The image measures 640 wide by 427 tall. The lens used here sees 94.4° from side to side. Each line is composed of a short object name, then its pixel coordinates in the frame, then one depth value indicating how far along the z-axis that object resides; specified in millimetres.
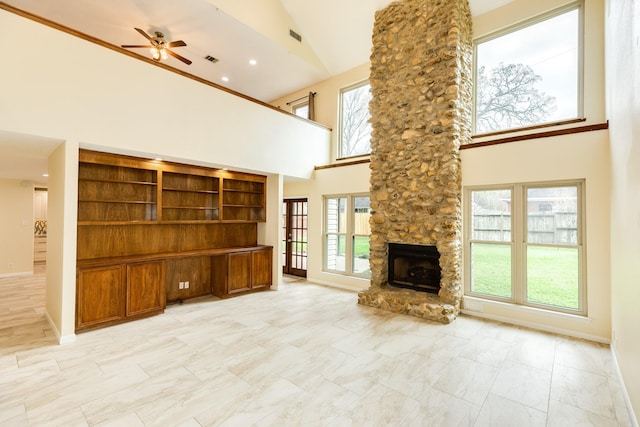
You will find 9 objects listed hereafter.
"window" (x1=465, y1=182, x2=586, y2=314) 4094
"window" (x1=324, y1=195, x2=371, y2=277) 6465
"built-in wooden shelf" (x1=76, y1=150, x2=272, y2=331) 4168
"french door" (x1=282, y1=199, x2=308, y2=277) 7539
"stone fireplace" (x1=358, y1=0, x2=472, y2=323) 4746
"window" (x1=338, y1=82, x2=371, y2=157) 6934
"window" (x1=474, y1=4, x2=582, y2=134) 4543
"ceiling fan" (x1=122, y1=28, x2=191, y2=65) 5131
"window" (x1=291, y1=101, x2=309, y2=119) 8141
